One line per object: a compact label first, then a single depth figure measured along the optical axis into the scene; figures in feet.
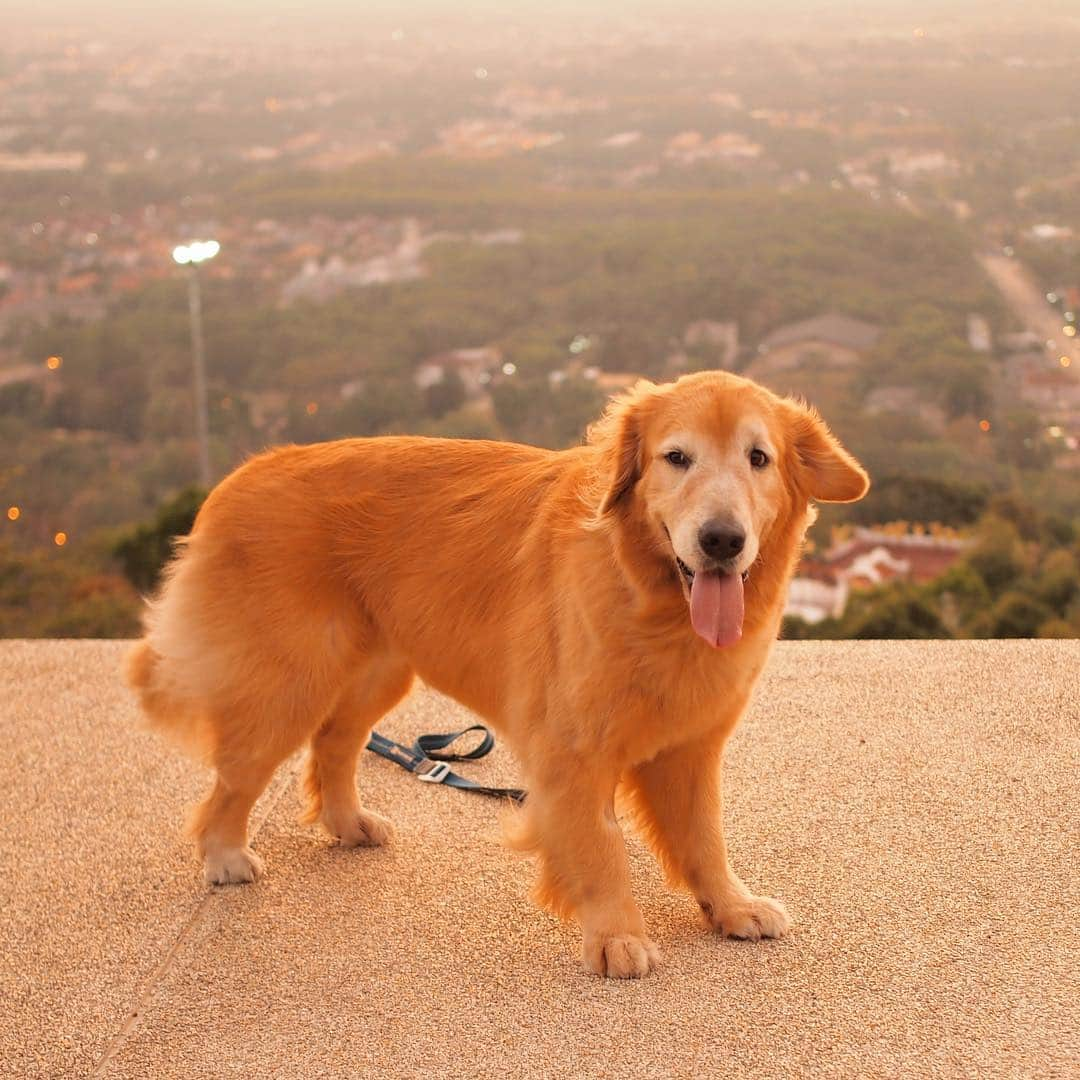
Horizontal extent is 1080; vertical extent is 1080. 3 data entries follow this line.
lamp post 44.29
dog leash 12.21
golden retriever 8.14
